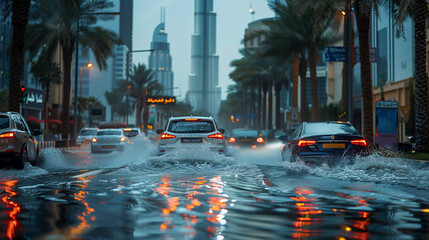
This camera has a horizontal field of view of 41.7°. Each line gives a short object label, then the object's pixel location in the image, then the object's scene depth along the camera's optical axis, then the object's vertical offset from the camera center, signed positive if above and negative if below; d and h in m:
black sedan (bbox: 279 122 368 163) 13.48 -0.41
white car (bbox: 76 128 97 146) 41.50 -0.68
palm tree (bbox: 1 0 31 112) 23.23 +3.38
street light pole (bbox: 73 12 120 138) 34.76 +6.96
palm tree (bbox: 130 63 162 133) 70.94 +5.76
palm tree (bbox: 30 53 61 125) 61.63 +5.29
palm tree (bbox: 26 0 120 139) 35.78 +6.20
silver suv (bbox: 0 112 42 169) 14.25 -0.38
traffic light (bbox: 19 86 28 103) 24.45 +1.39
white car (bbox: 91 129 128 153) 28.42 -0.76
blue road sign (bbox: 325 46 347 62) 28.44 +3.81
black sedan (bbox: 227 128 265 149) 29.89 -0.63
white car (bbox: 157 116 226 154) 14.91 -0.25
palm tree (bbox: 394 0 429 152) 22.83 +2.17
